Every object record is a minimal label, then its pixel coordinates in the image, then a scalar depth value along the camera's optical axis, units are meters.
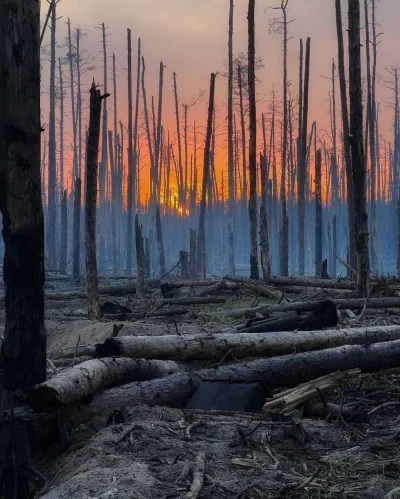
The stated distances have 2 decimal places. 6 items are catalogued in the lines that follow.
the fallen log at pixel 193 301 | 13.68
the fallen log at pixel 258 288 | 14.06
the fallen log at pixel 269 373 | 5.22
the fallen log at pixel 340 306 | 10.80
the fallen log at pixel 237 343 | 6.11
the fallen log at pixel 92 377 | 4.52
